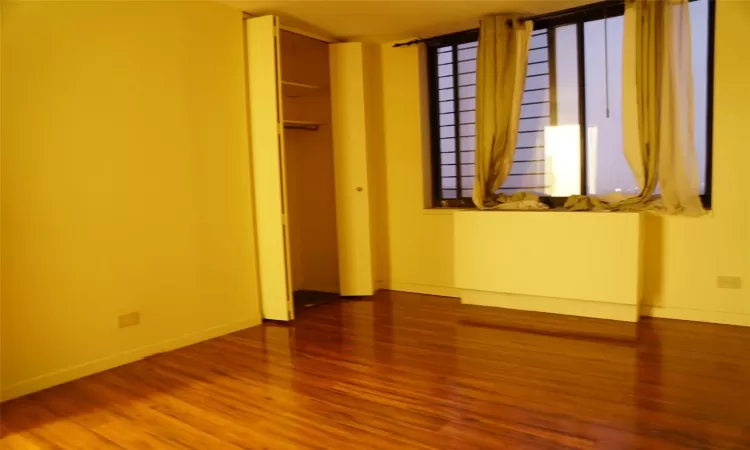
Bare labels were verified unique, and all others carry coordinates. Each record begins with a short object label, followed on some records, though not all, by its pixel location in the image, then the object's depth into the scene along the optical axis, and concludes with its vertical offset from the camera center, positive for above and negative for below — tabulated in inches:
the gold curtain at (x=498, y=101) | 177.3 +23.3
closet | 168.7 +4.8
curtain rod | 165.2 +48.9
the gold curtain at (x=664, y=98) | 152.7 +19.2
